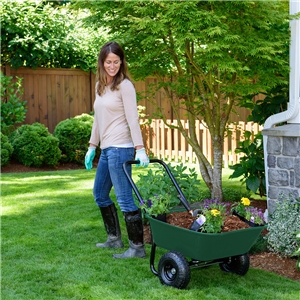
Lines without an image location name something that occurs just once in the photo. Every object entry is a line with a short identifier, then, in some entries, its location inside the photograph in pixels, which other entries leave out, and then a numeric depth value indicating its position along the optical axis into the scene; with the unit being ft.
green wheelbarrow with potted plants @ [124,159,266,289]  11.10
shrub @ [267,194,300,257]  14.05
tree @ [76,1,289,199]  16.07
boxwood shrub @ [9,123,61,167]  29.40
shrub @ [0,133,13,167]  28.32
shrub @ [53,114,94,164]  31.27
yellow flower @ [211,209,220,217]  11.44
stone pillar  15.10
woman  13.62
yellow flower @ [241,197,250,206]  12.37
